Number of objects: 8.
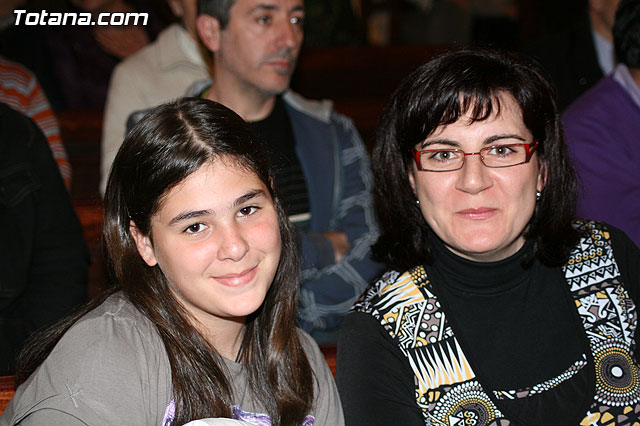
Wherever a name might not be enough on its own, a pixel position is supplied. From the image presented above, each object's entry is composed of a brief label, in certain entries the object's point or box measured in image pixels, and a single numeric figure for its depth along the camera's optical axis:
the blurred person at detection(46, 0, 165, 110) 3.76
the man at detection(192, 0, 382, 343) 2.58
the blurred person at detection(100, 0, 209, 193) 3.08
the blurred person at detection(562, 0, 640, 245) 2.47
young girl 1.43
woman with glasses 1.68
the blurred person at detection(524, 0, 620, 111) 3.54
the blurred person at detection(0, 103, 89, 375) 2.13
